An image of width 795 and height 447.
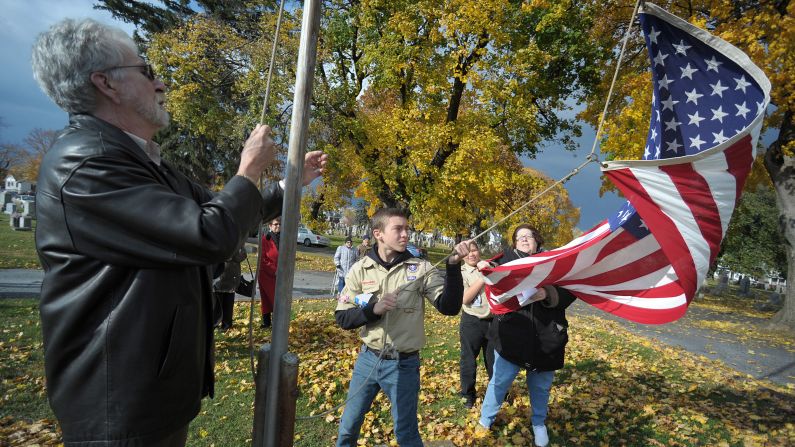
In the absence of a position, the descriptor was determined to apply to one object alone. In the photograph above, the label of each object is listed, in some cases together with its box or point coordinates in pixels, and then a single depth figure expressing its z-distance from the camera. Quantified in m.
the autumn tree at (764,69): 9.27
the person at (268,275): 7.99
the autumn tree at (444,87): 13.64
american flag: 2.84
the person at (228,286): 6.78
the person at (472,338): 5.29
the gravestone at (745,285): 30.34
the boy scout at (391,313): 3.18
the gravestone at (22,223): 21.69
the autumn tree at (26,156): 59.31
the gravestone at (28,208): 23.08
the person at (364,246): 13.01
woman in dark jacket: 4.18
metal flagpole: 1.88
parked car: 36.00
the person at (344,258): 11.52
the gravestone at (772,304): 22.52
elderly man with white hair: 1.34
